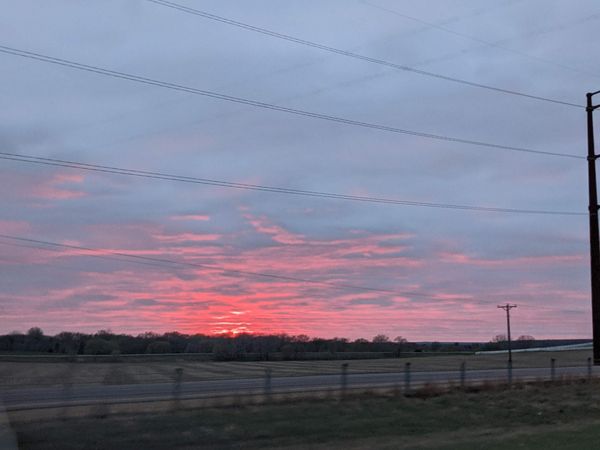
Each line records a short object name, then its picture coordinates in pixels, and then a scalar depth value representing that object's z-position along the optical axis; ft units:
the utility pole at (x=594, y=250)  107.76
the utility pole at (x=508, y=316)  313.32
